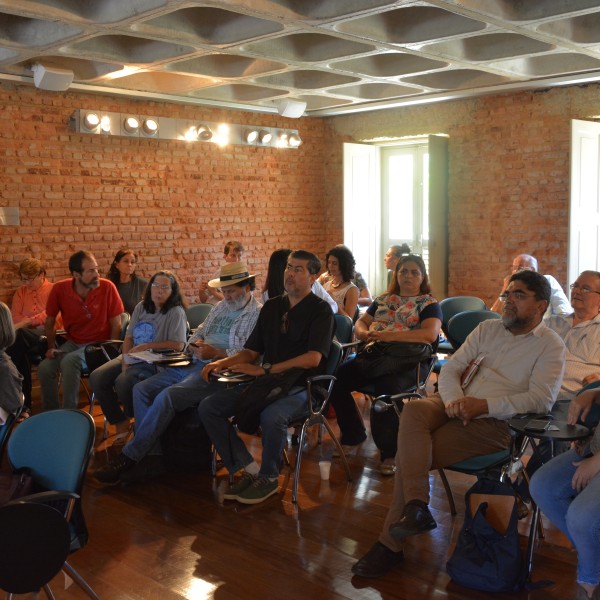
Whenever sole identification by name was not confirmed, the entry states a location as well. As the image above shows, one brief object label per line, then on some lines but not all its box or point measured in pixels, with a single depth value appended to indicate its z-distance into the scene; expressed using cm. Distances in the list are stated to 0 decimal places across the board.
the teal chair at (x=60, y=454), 319
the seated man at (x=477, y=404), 383
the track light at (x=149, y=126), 888
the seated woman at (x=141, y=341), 578
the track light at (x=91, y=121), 834
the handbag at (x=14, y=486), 312
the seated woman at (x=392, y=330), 546
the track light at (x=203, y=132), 945
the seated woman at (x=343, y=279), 684
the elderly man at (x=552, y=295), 696
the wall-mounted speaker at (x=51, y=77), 744
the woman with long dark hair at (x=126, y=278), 808
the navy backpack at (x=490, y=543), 355
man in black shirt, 477
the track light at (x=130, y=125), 873
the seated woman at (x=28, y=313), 720
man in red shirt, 671
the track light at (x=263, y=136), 1016
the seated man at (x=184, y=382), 516
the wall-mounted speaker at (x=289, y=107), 959
